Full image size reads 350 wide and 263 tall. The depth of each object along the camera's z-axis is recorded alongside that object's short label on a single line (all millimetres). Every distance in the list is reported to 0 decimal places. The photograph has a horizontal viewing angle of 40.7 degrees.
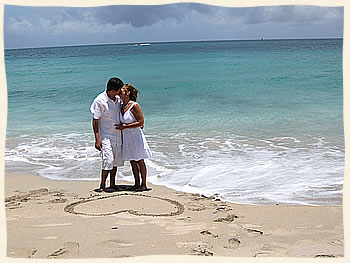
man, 6348
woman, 6426
